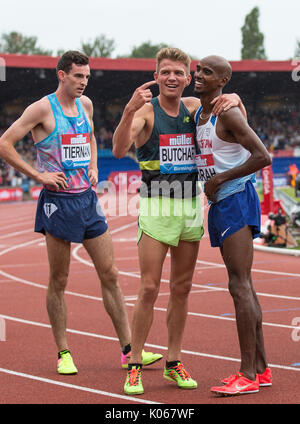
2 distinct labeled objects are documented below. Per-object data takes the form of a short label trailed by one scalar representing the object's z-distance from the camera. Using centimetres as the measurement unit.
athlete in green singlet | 956
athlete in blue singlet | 1045
